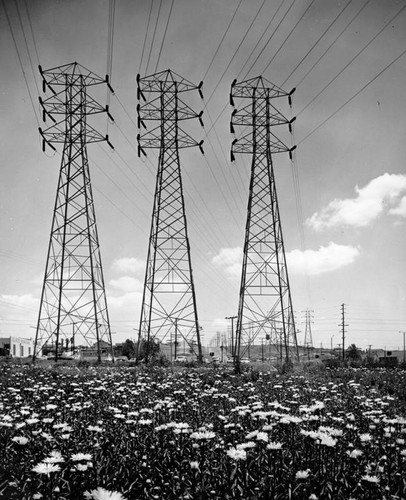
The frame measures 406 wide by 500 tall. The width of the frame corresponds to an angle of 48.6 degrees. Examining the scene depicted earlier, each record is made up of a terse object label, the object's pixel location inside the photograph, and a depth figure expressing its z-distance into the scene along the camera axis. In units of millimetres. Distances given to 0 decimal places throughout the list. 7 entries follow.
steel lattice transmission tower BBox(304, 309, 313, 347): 107544
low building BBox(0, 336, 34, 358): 88500
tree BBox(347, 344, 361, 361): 87688
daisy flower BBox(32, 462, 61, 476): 2750
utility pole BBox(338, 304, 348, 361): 93444
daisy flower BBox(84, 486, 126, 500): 2305
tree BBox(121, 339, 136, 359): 95356
